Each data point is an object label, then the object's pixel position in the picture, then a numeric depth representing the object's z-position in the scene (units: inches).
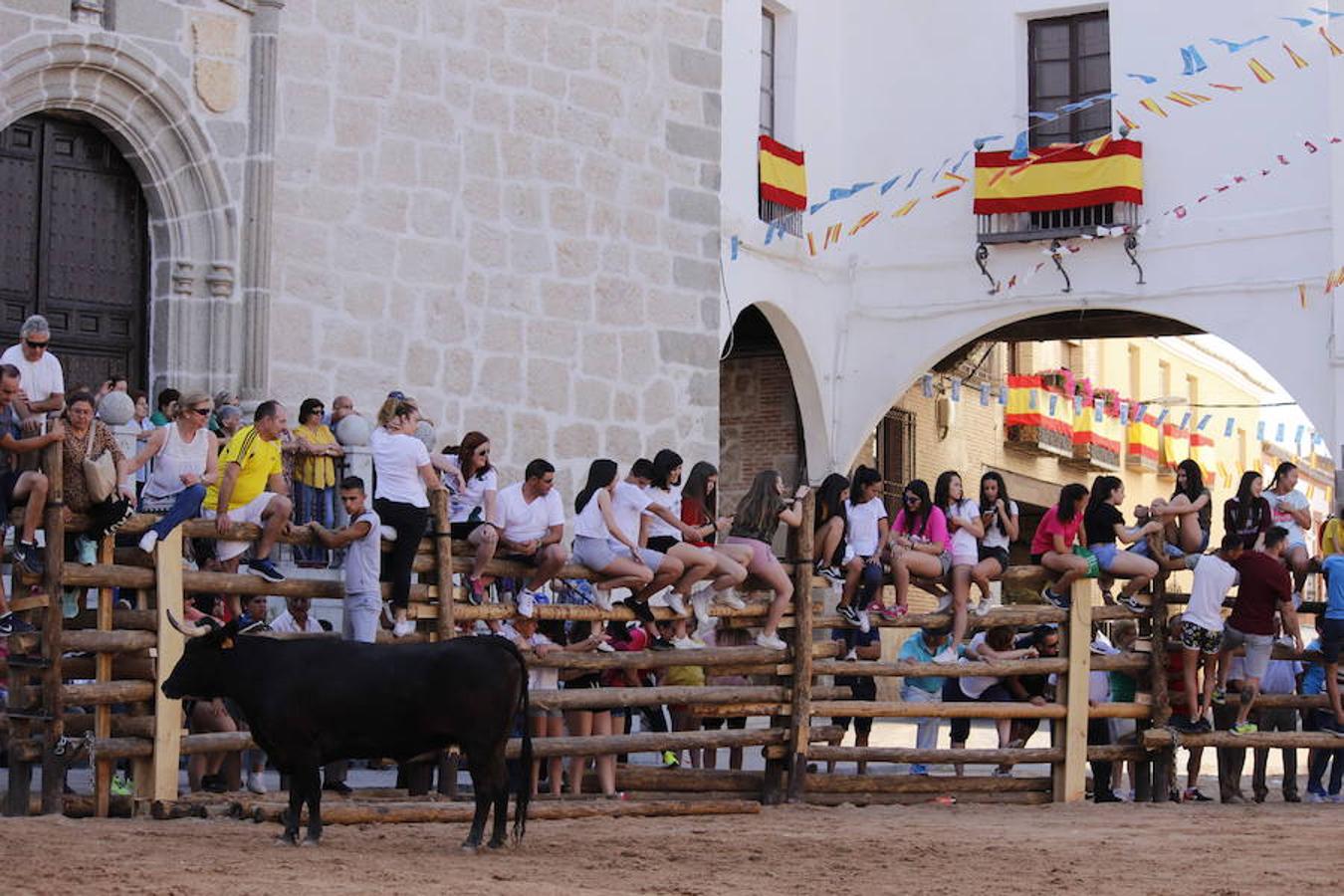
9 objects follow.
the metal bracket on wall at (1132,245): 962.1
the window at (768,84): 989.8
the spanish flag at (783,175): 957.8
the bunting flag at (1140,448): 1429.6
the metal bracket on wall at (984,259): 988.6
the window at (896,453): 1128.2
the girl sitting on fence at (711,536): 532.4
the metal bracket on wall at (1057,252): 974.4
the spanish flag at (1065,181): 952.9
